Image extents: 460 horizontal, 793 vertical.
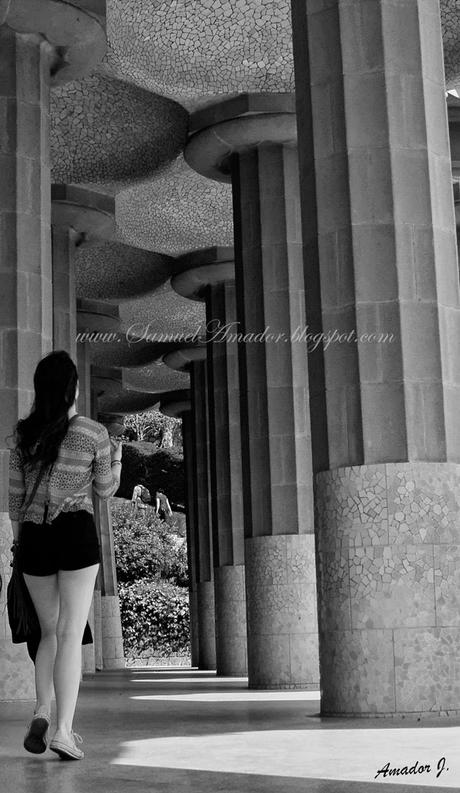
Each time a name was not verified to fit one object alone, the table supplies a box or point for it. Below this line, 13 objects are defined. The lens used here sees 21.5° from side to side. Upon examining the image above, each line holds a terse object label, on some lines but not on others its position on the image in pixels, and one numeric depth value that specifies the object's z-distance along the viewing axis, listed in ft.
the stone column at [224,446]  78.38
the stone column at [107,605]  118.42
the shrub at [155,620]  183.01
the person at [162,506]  205.66
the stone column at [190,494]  127.54
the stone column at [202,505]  110.22
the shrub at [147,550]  192.34
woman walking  20.61
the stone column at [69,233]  77.36
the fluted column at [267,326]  60.44
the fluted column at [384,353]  30.48
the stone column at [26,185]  49.21
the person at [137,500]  202.49
